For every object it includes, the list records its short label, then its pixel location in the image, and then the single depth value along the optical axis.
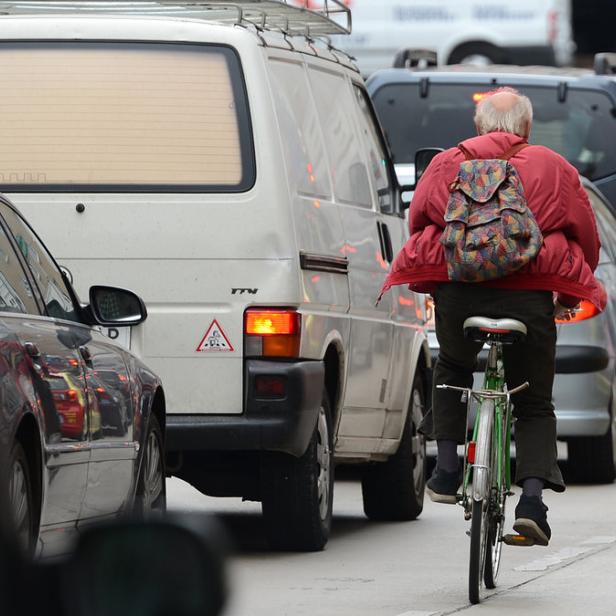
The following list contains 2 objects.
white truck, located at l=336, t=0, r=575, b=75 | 59.66
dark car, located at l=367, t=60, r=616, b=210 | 33.56
